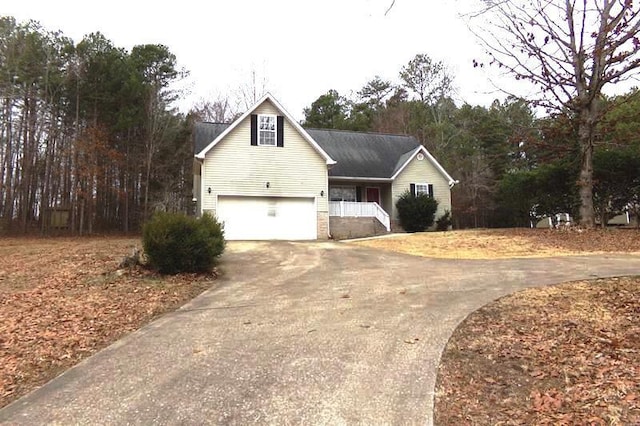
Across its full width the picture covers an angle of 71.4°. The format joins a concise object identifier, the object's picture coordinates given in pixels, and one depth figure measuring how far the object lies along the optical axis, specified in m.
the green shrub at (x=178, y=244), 9.13
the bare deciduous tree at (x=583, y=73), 14.24
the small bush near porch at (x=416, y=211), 23.16
